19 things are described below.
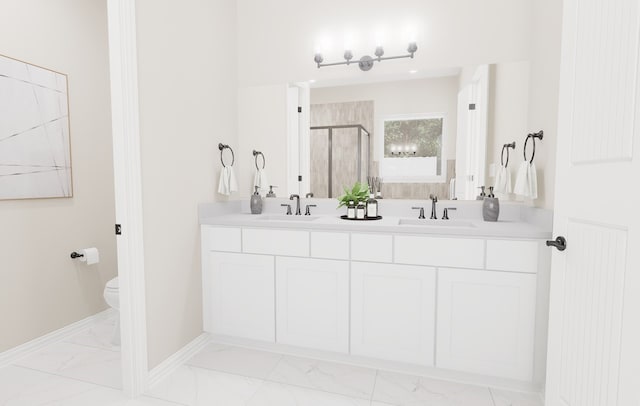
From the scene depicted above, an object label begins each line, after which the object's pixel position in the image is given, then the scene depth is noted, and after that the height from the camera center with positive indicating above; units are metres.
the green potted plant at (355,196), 2.24 -0.08
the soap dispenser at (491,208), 2.03 -0.15
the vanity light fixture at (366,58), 2.20 +0.90
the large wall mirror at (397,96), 2.04 +0.62
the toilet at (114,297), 2.15 -0.76
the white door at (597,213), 0.94 -0.09
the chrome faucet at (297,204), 2.49 -0.16
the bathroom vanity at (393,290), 1.63 -0.59
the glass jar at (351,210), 2.21 -0.18
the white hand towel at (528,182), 1.81 +0.01
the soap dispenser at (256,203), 2.50 -0.15
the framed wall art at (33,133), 1.94 +0.32
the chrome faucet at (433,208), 2.19 -0.16
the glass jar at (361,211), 2.17 -0.18
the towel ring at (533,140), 1.80 +0.26
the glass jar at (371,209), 2.21 -0.17
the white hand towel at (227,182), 2.29 +0.01
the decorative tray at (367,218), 2.16 -0.23
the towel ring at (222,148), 2.36 +0.26
